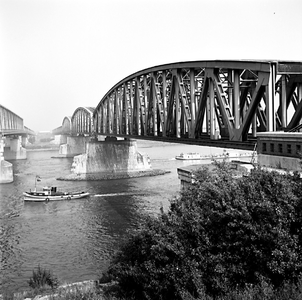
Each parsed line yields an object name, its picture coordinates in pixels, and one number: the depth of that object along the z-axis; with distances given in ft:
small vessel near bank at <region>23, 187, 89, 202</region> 189.67
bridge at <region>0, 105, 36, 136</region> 469.98
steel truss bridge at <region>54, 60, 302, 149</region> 92.73
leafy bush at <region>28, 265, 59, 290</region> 73.82
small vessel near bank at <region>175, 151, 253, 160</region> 389.19
